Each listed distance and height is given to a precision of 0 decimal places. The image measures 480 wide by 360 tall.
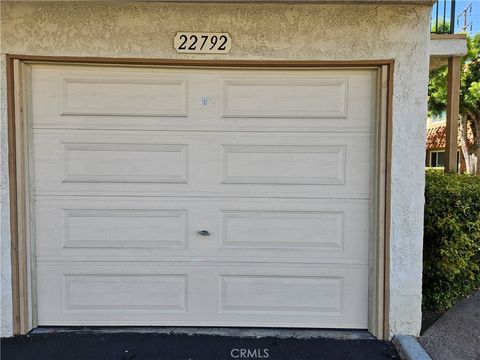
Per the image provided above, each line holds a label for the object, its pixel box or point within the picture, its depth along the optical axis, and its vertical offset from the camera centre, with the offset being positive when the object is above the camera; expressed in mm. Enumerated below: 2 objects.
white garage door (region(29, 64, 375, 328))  3076 -223
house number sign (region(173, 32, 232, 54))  2953 +1062
